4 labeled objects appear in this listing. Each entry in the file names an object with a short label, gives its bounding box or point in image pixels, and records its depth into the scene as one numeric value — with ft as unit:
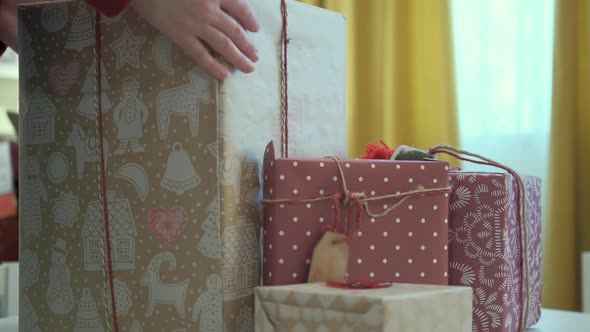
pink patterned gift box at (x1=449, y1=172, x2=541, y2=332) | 4.70
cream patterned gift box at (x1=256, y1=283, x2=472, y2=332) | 3.94
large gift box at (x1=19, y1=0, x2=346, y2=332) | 4.40
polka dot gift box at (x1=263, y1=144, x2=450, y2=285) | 4.36
